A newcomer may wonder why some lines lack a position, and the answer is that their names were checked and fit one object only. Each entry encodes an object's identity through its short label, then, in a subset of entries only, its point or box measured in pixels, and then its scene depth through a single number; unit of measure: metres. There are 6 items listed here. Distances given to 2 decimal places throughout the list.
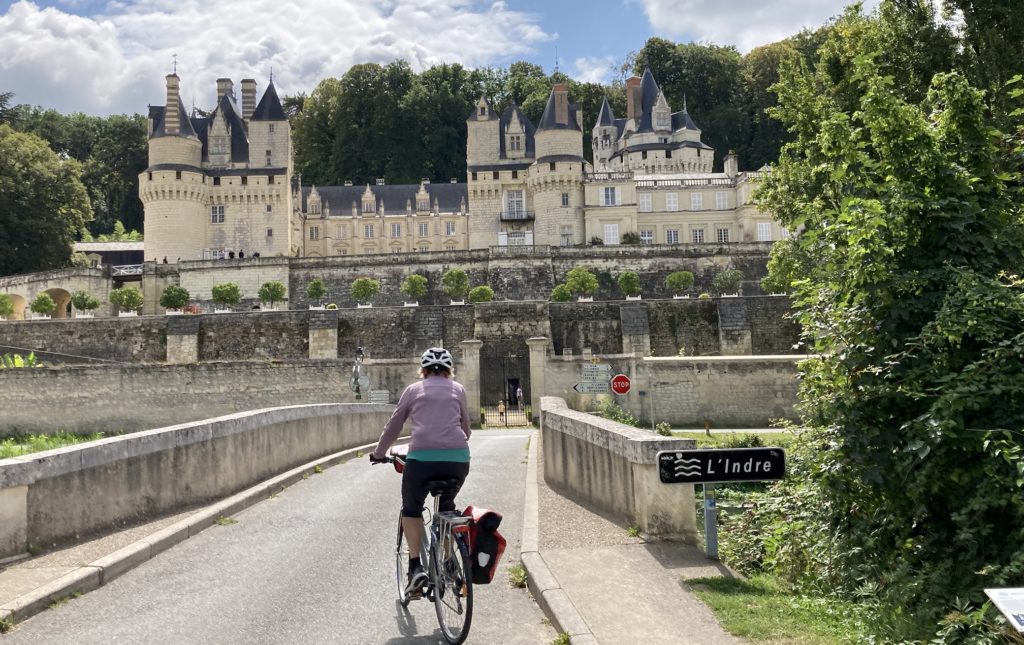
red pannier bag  5.70
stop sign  25.12
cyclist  6.08
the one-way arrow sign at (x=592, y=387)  26.85
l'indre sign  7.37
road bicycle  5.60
